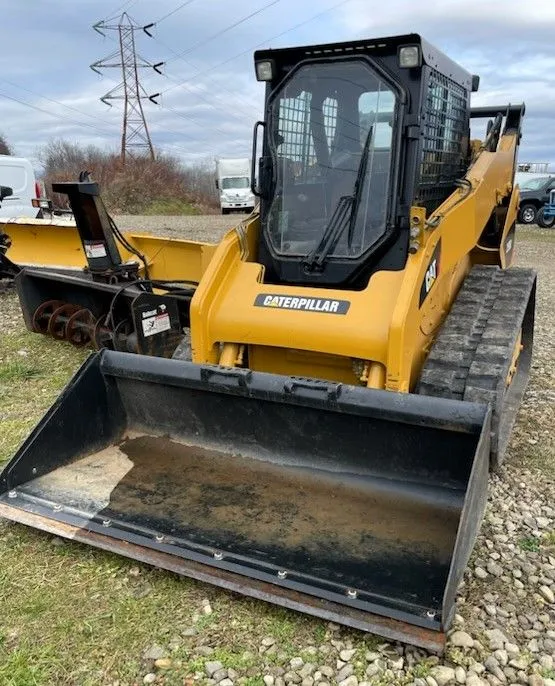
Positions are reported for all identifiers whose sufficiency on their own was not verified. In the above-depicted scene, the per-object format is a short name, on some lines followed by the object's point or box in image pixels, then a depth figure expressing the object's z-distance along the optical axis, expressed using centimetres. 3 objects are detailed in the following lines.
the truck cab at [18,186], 1018
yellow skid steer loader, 289
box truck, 3092
